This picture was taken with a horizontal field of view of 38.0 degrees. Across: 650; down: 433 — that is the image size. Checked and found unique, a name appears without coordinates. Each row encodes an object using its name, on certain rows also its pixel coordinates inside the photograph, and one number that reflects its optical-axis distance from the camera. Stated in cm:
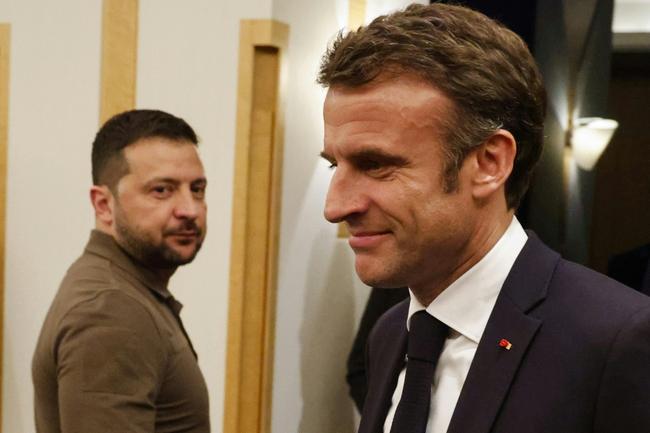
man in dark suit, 115
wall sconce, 345
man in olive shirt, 206
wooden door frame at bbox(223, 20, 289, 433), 289
